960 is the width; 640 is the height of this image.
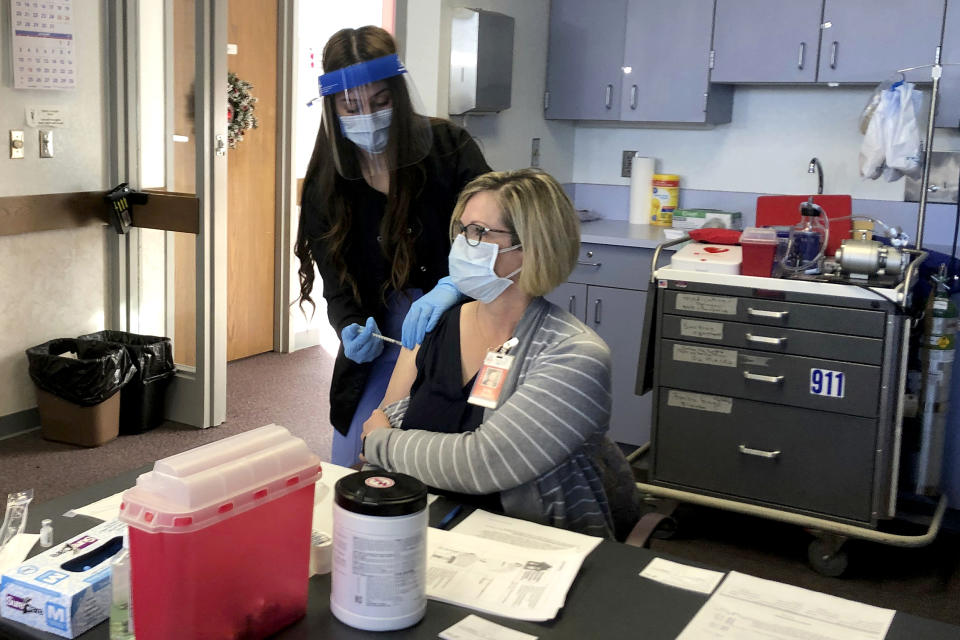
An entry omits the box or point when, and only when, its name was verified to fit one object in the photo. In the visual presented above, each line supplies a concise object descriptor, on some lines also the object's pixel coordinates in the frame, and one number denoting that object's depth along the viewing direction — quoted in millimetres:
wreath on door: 4746
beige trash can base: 3744
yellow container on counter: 4375
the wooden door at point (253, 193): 4910
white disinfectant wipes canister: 1127
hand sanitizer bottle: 1142
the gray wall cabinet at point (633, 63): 4082
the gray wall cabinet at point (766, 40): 3811
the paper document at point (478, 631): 1201
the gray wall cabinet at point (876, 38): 3570
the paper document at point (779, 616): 1248
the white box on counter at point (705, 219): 4133
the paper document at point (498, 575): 1283
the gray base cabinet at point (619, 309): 3832
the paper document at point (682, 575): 1369
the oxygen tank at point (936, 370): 2992
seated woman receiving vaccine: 1657
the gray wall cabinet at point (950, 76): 3516
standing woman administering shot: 2182
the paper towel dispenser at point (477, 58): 3777
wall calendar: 3602
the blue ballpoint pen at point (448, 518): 1542
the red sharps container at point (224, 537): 1056
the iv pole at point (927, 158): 3053
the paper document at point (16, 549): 1350
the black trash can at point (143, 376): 3912
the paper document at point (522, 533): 1482
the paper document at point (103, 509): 1506
